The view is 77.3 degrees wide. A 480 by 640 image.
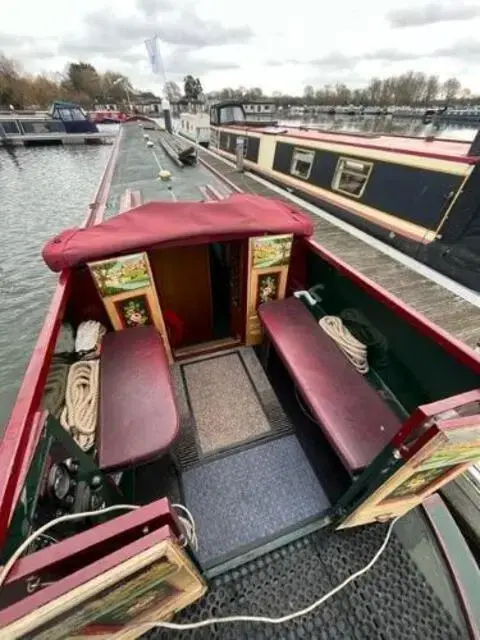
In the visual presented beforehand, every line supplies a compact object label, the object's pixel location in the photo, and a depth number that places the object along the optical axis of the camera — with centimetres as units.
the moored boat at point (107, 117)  4688
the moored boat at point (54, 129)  2983
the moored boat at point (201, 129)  2148
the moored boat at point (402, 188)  498
